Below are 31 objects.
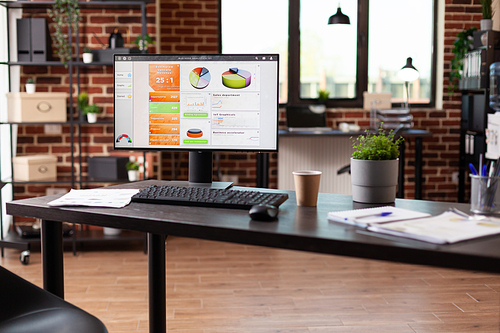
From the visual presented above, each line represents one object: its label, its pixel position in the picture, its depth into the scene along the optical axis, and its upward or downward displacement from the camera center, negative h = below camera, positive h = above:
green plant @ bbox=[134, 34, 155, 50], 3.54 +0.61
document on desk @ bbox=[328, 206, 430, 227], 1.16 -0.21
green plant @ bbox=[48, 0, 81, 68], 3.46 +0.73
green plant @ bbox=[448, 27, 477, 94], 4.31 +0.68
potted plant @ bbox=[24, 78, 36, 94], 3.57 +0.29
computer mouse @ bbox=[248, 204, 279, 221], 1.21 -0.20
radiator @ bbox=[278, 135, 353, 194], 4.45 -0.26
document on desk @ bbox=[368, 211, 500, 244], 1.02 -0.21
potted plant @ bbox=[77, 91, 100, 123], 3.60 +0.13
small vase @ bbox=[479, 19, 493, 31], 4.10 +0.86
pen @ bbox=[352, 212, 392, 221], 1.19 -0.21
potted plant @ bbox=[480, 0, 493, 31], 4.25 +1.02
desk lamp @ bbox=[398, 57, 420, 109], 4.12 +0.47
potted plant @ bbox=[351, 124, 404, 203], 1.44 -0.11
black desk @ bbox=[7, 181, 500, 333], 0.97 -0.23
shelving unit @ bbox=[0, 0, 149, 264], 3.50 +0.03
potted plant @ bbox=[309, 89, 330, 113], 4.46 +0.25
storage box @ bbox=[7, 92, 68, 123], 3.50 +0.14
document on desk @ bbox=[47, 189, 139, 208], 1.39 -0.21
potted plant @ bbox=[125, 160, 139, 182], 3.63 -0.31
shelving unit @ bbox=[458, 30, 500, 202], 4.02 +0.27
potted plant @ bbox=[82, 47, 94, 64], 3.53 +0.49
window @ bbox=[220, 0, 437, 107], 4.63 +0.79
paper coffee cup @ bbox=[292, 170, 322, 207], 1.43 -0.17
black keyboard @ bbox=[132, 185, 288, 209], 1.37 -0.19
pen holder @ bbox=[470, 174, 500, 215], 1.26 -0.16
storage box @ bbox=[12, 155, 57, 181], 3.56 -0.29
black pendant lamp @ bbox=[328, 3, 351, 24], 4.03 +0.89
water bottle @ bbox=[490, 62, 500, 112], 3.95 +0.35
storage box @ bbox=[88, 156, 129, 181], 3.66 -0.30
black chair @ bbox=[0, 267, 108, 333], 1.24 -0.48
